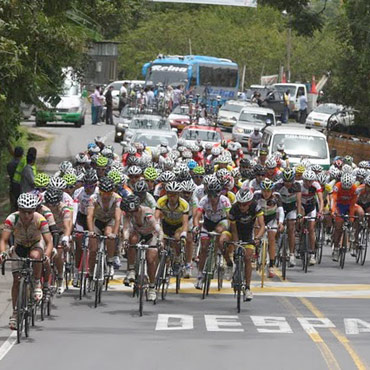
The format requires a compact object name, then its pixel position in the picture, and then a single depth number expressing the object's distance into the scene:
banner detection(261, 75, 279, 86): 84.44
